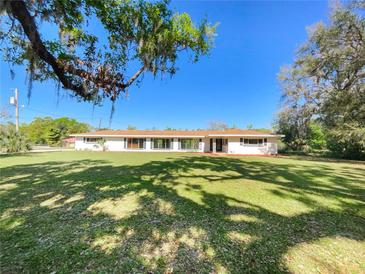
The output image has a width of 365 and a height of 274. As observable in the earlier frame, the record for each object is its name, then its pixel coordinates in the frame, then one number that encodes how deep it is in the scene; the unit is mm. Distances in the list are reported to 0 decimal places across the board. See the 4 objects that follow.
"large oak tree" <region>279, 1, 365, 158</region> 13664
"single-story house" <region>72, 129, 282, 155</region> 23906
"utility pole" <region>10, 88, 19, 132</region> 21938
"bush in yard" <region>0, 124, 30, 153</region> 20047
